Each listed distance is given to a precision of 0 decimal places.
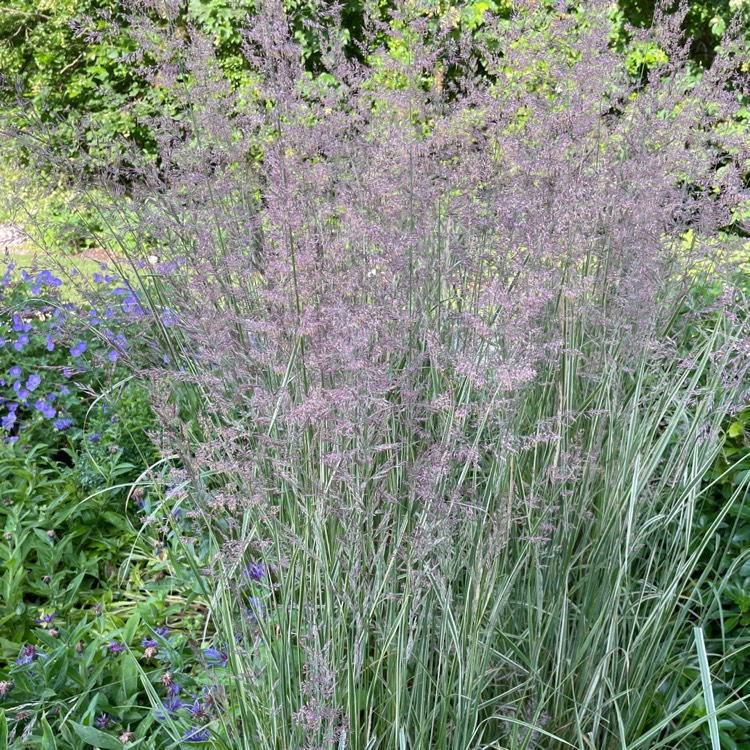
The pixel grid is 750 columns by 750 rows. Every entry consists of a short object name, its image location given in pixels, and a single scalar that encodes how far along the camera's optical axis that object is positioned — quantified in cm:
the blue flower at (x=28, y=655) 227
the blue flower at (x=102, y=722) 214
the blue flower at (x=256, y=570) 197
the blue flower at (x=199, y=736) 204
